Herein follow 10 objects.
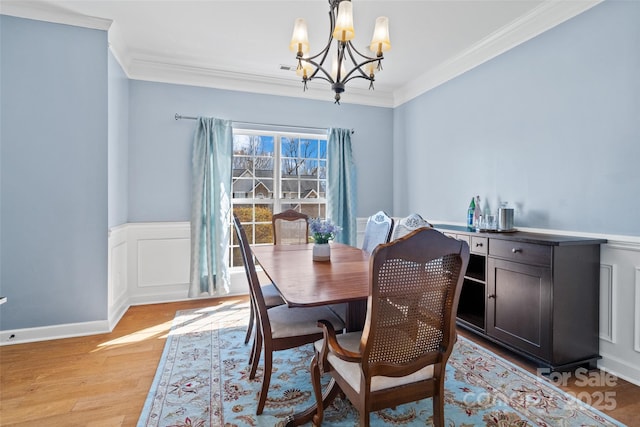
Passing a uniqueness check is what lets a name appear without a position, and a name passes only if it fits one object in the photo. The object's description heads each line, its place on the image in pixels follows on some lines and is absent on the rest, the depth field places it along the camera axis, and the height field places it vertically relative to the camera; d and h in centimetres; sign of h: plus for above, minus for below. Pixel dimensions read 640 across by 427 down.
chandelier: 178 +105
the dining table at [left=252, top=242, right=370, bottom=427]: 140 -37
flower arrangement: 220 -14
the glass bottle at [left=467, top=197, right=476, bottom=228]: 304 -1
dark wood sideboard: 205 -60
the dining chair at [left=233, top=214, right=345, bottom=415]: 169 -65
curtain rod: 362 +109
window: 404 +44
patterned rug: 166 -110
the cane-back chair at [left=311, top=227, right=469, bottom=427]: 111 -46
